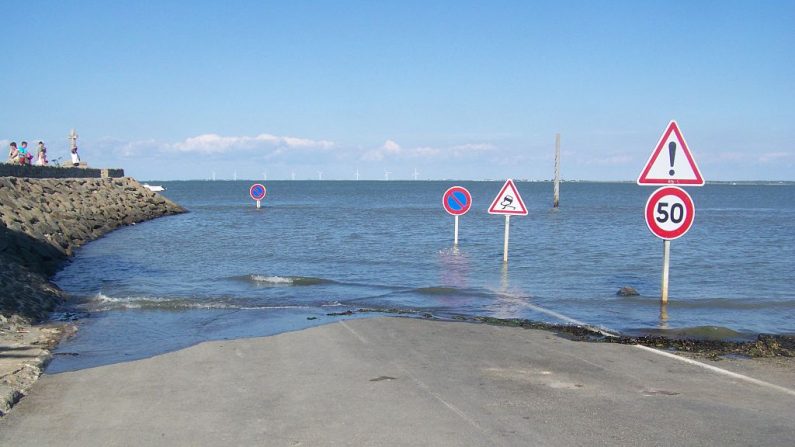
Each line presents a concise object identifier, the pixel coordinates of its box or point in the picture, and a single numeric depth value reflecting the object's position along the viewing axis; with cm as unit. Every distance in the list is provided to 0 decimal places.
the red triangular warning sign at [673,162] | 1030
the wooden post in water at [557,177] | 6362
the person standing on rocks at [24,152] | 3378
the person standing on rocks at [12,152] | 3466
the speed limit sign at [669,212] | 1048
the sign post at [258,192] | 5841
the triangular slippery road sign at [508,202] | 1745
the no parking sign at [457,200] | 2042
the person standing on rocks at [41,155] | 3928
